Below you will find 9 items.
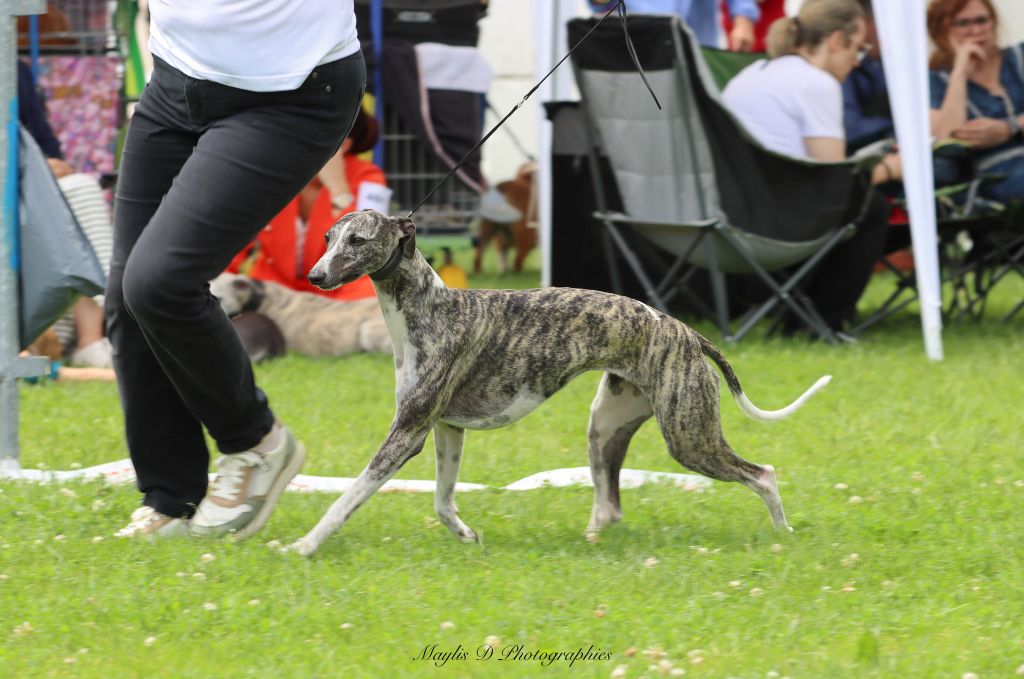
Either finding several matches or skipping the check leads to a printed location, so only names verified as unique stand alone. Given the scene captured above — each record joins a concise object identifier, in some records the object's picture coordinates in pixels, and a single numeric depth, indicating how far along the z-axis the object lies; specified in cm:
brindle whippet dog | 774
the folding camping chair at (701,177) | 1545
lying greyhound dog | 1609
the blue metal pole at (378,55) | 1825
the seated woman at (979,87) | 1798
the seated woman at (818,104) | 1608
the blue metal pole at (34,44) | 1837
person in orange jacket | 1647
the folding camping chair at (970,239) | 1683
